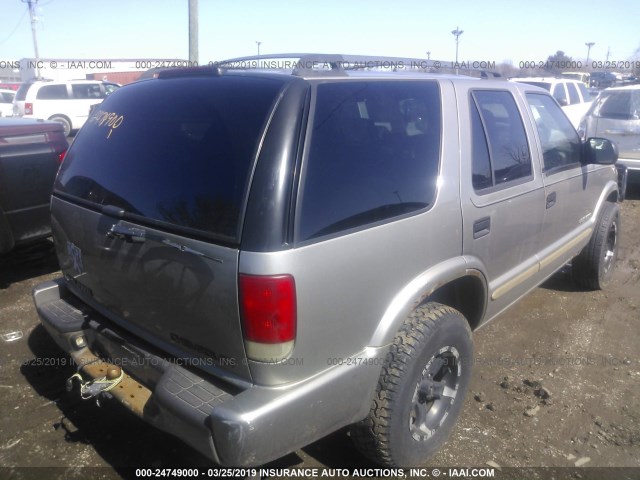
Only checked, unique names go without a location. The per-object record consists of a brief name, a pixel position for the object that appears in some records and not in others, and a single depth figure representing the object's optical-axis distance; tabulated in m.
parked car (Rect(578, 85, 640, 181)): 8.57
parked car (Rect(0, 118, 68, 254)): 4.20
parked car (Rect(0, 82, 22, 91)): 26.83
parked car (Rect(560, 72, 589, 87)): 22.55
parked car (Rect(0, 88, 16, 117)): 19.13
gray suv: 1.91
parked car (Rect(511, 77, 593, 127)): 12.48
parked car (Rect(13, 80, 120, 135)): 16.95
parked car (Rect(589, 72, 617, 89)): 30.59
